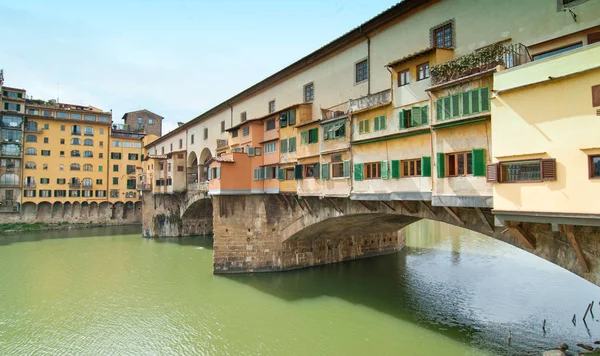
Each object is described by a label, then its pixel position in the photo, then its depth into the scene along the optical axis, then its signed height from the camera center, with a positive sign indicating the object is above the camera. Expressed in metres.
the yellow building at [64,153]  52.81 +6.24
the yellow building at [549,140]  8.87 +1.39
